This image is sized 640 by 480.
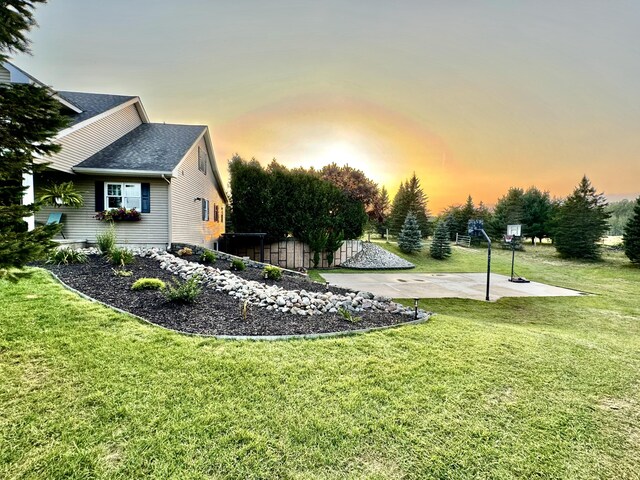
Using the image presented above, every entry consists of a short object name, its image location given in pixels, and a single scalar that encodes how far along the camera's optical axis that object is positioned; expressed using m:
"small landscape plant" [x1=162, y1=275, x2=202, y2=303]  4.62
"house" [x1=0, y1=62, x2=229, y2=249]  8.87
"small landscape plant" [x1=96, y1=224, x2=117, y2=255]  7.52
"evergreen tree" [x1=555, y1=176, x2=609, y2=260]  20.98
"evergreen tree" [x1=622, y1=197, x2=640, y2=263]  17.81
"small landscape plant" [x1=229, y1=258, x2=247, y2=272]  7.75
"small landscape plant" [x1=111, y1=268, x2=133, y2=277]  5.77
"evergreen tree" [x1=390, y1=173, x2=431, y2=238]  31.77
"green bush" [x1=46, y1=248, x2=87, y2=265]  6.46
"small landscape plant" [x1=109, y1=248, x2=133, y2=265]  6.54
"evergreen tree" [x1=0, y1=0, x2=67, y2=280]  2.28
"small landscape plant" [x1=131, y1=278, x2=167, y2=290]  5.13
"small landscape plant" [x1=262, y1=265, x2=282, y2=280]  7.18
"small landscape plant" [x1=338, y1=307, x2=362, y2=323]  4.62
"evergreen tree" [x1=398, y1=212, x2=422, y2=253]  20.30
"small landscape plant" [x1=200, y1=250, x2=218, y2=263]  8.05
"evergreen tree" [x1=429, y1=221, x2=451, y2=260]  19.86
